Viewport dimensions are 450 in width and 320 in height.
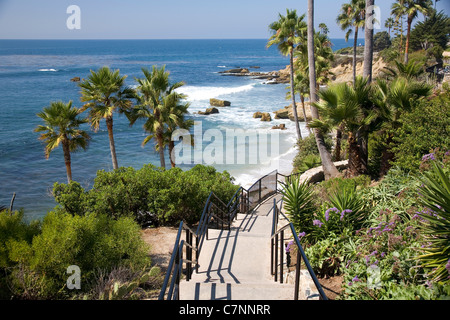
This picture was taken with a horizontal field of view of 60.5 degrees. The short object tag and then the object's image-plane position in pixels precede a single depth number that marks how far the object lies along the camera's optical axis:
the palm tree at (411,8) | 35.81
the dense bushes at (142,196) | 11.99
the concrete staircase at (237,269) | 5.52
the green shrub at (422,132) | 9.51
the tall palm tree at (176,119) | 18.81
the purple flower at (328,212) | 7.13
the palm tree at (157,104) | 18.62
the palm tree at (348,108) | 11.90
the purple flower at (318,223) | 7.15
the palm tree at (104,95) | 18.05
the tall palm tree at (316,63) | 26.70
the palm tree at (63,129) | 17.75
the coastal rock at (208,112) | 50.84
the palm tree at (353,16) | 30.09
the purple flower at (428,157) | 8.28
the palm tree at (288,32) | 25.56
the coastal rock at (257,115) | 48.41
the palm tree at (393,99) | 11.55
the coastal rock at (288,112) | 44.63
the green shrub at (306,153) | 19.95
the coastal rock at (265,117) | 46.34
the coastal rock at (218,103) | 56.47
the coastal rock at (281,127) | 41.72
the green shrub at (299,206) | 8.02
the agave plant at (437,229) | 4.88
